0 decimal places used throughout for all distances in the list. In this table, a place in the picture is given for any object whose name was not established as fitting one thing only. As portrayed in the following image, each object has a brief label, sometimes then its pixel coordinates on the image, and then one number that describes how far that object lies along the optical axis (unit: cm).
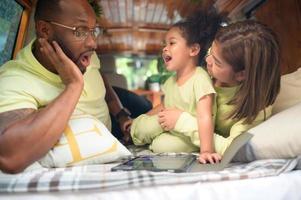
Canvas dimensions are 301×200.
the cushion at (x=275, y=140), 88
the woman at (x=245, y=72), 101
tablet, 87
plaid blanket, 76
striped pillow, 94
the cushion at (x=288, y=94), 122
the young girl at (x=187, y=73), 113
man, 83
